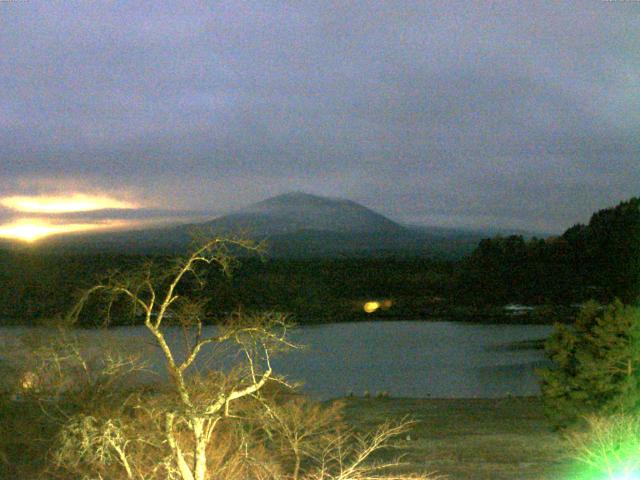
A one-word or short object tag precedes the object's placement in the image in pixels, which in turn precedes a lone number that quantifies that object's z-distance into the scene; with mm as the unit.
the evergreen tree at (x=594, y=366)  13367
